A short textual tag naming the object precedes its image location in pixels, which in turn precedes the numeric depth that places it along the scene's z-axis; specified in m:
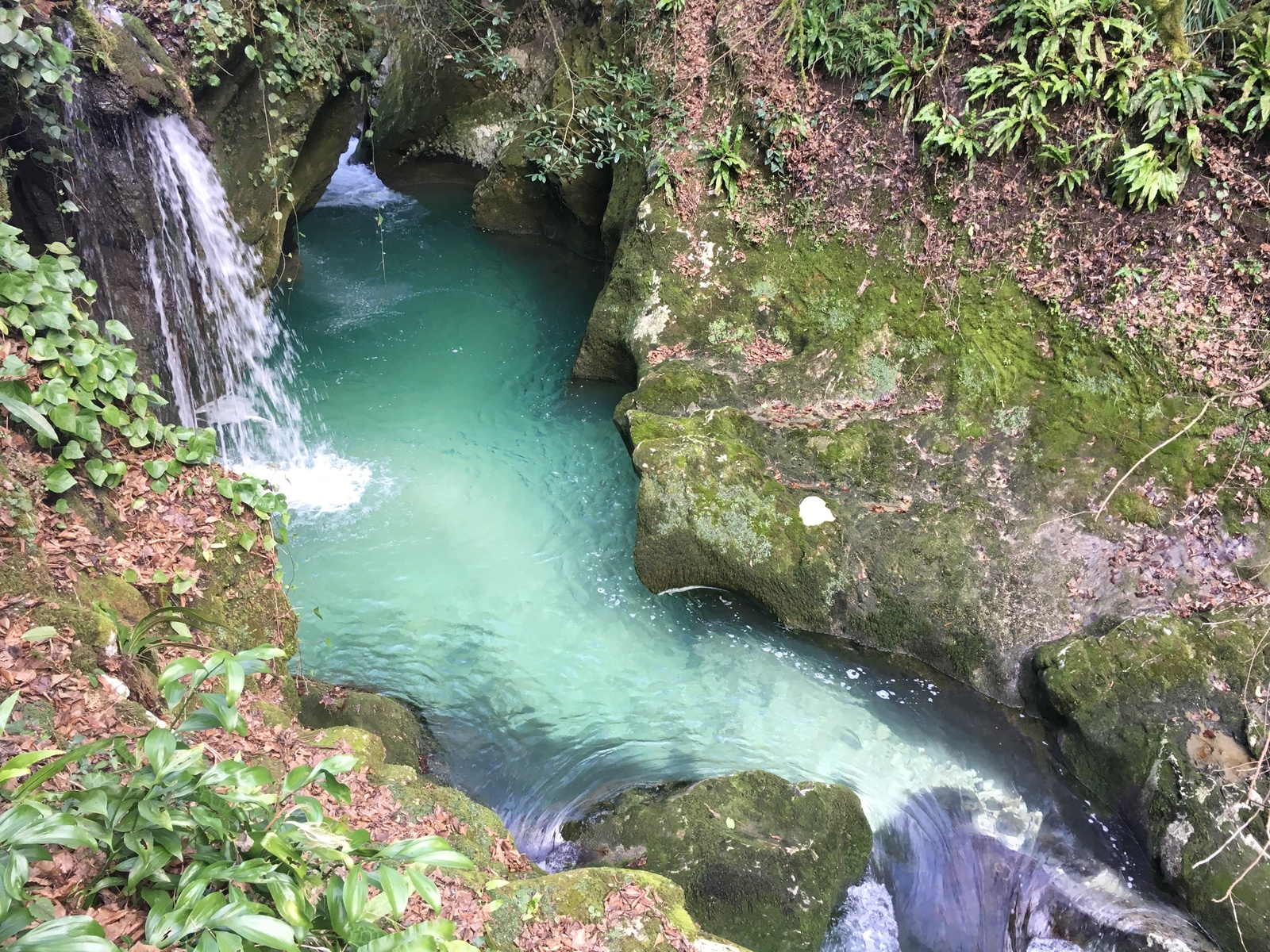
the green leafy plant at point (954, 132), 7.94
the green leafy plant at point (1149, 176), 7.19
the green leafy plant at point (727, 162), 8.99
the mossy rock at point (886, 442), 7.00
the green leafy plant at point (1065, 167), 7.57
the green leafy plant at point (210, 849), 2.02
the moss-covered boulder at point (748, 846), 4.97
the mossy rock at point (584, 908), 3.69
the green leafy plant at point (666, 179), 9.16
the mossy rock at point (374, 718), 5.61
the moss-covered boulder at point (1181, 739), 5.35
